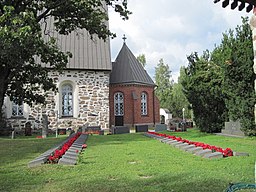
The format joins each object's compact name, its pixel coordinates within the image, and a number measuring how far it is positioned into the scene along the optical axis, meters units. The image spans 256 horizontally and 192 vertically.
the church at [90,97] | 23.70
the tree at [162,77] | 62.38
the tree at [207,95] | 16.84
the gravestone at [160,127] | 20.95
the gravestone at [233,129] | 14.20
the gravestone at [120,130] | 19.52
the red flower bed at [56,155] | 7.23
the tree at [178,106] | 43.81
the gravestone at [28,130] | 19.64
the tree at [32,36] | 10.70
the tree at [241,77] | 13.36
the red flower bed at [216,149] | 7.72
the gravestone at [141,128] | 20.66
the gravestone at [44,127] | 18.15
